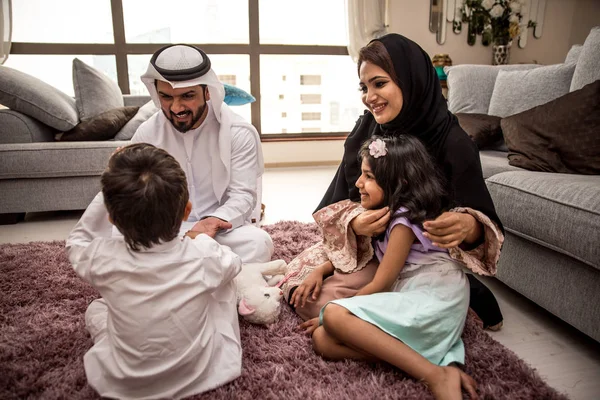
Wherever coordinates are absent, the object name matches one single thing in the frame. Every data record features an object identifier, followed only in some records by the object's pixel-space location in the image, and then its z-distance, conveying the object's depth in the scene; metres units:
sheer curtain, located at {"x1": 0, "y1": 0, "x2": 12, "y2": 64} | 3.92
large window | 4.29
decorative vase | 4.74
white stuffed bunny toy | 1.44
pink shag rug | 1.11
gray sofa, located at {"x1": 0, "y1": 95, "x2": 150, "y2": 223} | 2.64
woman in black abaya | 1.31
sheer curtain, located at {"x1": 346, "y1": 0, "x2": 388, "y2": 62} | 4.51
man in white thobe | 1.60
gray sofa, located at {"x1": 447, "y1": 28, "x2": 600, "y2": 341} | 1.31
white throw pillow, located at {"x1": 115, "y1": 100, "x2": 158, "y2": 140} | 3.05
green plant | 4.70
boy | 0.99
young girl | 1.13
